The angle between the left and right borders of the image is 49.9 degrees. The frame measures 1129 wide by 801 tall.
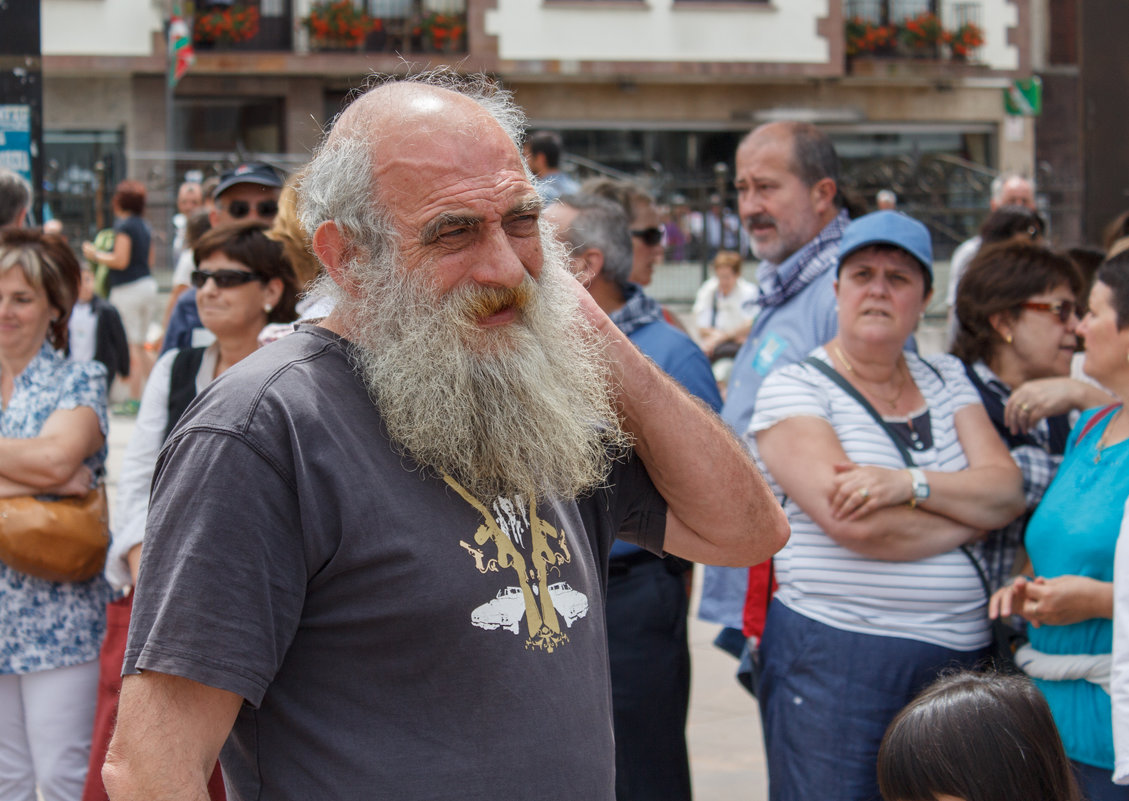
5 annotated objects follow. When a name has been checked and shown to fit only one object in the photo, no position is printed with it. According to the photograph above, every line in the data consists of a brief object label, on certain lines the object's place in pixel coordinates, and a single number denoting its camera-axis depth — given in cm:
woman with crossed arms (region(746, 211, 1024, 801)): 312
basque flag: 1598
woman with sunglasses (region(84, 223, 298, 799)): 356
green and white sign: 2247
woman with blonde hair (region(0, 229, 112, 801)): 355
